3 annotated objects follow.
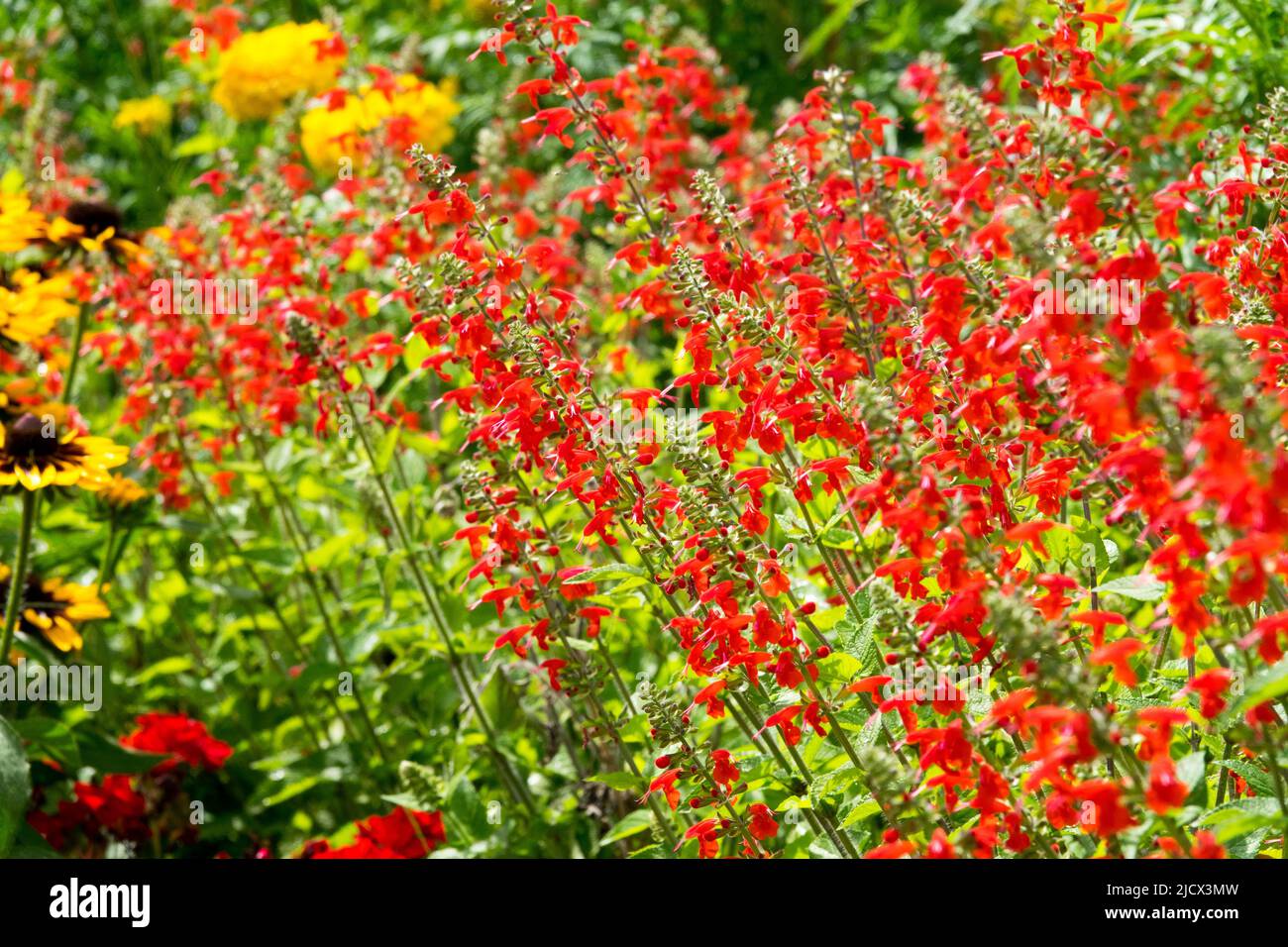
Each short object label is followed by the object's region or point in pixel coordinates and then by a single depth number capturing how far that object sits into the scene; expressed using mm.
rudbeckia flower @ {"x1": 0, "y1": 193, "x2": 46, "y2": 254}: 3163
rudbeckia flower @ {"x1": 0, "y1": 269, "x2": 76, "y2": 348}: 3229
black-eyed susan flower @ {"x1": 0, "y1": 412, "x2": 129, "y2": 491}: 3236
